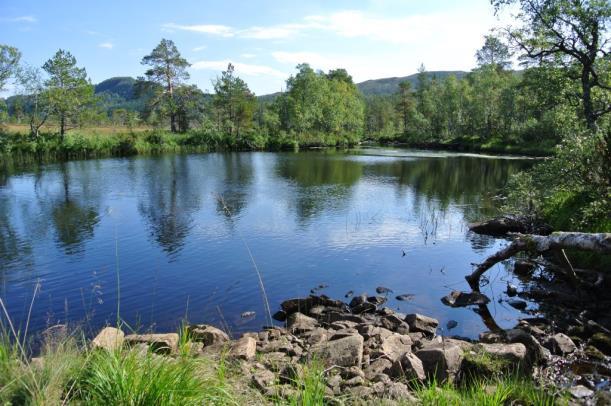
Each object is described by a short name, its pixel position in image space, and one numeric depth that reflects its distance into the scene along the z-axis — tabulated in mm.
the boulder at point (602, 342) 10516
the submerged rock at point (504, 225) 21453
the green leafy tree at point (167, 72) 85750
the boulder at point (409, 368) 8148
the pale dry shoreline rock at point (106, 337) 8168
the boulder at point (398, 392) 5902
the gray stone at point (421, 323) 12430
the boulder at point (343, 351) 8852
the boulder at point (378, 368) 8531
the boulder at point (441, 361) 8391
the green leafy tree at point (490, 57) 89438
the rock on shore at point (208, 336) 10797
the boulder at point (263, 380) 6719
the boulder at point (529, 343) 9344
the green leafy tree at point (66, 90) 64825
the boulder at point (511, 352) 8352
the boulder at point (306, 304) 13856
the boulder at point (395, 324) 12273
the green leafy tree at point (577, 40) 21875
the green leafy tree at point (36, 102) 62562
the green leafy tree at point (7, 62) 52969
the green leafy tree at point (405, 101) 119625
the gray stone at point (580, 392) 7307
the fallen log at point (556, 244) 10812
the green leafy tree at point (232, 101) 90625
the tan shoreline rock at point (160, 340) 9250
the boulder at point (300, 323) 12047
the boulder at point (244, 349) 9215
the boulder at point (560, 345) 10352
